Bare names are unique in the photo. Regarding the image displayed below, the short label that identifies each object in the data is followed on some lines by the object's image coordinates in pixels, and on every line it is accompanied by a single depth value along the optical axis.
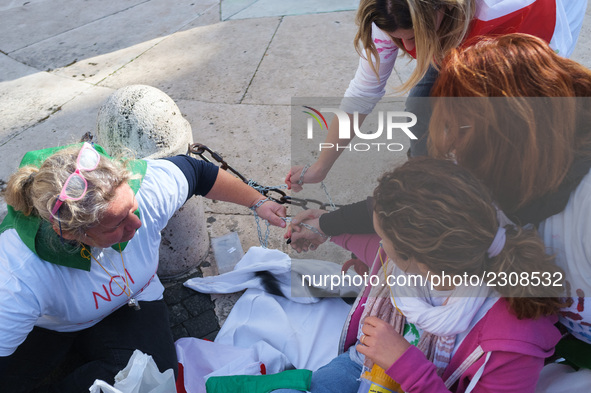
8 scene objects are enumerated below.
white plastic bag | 1.95
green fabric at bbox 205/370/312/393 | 2.08
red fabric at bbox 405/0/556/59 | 1.82
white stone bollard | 2.51
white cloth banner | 2.46
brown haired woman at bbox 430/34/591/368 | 1.46
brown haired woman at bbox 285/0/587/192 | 1.75
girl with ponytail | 1.50
